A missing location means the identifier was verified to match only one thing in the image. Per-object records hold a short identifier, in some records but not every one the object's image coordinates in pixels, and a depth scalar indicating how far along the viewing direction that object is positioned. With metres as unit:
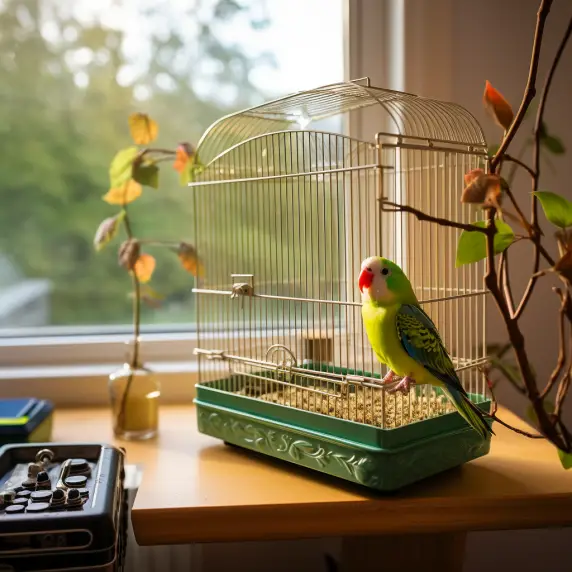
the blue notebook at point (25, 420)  1.04
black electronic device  0.72
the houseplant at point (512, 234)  0.69
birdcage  0.86
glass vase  1.16
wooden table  0.82
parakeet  0.78
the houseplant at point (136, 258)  1.16
